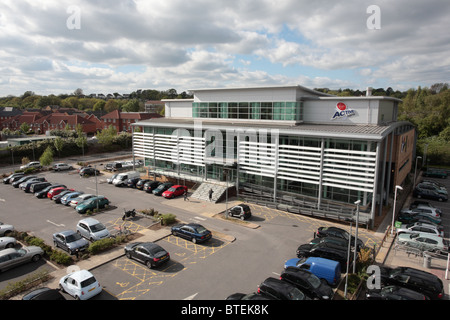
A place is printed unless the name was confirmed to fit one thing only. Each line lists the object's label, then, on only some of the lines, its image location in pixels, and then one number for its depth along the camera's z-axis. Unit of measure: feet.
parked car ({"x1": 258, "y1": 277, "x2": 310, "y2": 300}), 43.83
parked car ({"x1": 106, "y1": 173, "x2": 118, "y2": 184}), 125.74
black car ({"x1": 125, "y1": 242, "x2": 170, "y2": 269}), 57.31
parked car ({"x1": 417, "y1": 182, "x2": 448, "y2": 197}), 109.85
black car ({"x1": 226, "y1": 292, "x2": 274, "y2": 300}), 41.26
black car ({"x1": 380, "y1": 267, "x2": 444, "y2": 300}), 48.06
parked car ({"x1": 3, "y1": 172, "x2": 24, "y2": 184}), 128.67
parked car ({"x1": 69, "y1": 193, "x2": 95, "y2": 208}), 95.01
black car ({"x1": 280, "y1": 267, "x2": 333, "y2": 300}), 46.62
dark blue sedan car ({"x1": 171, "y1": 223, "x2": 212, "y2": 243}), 68.28
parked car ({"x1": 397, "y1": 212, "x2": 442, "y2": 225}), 81.30
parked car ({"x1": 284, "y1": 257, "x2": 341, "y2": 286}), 51.90
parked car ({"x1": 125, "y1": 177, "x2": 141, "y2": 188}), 119.65
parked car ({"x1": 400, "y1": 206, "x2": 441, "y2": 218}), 86.84
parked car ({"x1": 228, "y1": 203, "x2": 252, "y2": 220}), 83.46
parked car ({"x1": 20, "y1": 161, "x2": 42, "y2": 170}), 152.83
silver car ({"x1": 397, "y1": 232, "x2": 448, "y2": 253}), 64.23
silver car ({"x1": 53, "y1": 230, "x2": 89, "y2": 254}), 64.00
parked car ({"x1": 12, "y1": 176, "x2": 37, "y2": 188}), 121.70
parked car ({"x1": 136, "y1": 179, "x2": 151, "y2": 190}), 116.16
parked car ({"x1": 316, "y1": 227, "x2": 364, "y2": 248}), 66.69
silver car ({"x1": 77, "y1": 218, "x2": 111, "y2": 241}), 70.54
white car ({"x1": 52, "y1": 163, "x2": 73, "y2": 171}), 152.65
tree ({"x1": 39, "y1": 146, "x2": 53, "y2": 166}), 152.25
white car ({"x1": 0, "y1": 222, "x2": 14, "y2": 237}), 72.95
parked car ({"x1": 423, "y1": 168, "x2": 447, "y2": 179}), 144.08
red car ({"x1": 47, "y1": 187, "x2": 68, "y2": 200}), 103.96
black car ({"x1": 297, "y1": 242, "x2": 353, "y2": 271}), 57.47
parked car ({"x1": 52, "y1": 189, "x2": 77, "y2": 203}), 100.12
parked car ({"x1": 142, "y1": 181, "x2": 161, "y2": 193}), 111.75
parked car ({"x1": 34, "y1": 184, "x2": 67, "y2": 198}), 106.01
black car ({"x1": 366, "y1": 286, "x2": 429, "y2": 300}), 44.75
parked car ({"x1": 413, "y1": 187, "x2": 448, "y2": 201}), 107.04
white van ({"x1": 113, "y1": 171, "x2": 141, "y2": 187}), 121.49
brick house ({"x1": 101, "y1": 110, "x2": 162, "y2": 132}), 273.95
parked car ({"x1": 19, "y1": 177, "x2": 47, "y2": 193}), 114.21
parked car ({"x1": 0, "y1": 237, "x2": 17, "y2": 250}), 65.78
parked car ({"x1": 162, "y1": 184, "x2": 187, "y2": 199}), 105.40
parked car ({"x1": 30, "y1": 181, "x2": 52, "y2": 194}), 111.75
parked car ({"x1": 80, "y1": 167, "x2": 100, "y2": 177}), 140.01
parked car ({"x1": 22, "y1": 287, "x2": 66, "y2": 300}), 43.28
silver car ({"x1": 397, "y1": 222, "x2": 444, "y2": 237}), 71.15
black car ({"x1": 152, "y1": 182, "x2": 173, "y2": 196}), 108.63
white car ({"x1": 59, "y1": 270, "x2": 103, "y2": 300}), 47.34
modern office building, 82.69
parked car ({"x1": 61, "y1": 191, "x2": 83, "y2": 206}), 97.25
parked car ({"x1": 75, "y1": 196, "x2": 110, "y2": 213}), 90.33
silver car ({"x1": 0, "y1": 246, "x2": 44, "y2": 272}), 57.52
